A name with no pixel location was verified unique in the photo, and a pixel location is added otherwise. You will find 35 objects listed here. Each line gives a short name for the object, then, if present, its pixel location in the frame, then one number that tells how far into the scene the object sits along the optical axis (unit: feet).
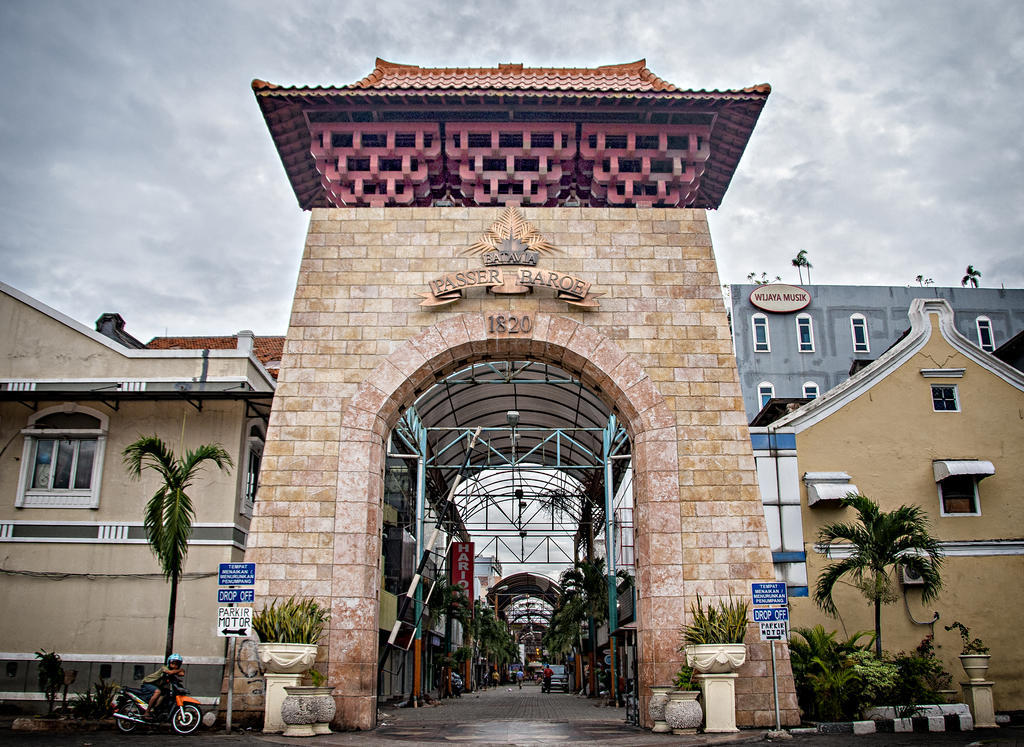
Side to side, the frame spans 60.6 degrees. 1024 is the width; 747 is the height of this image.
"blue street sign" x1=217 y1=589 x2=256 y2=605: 44.29
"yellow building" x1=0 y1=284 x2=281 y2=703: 58.23
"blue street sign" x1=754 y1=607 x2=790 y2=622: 44.39
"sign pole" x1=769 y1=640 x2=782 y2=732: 43.55
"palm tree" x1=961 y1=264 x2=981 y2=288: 148.56
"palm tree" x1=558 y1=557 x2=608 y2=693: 116.57
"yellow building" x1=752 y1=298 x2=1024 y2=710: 60.90
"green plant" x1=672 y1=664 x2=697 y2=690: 45.29
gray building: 125.59
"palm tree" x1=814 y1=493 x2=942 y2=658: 54.13
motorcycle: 45.85
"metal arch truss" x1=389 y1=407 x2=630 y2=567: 114.11
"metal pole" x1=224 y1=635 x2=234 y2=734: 45.27
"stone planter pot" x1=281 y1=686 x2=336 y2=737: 43.04
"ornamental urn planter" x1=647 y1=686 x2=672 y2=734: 46.09
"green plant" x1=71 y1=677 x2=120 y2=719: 47.52
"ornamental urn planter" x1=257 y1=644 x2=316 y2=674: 44.34
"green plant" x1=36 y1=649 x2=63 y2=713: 53.83
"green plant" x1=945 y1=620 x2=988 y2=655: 58.34
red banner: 126.72
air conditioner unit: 60.49
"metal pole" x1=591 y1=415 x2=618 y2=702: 90.07
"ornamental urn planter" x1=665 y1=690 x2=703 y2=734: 44.04
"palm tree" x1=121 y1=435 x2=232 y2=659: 47.47
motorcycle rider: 46.55
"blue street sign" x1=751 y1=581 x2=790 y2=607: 44.91
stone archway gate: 48.44
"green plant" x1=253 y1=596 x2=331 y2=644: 45.21
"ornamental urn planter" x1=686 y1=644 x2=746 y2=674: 44.69
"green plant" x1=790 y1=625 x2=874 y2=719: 50.88
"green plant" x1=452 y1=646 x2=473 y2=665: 142.76
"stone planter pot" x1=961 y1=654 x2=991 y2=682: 55.47
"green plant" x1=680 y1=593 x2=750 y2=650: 45.75
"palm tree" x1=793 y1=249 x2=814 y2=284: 150.00
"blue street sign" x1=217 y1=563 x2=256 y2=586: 44.98
